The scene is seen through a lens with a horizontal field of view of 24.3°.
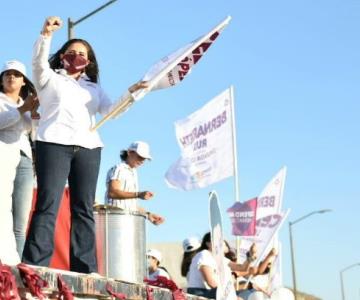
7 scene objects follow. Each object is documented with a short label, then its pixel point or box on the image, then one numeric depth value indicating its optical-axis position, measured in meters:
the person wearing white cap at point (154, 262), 10.00
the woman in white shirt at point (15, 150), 5.49
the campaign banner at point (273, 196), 14.69
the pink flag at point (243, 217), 12.03
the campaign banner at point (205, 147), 13.68
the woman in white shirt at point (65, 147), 5.54
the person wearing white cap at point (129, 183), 7.85
